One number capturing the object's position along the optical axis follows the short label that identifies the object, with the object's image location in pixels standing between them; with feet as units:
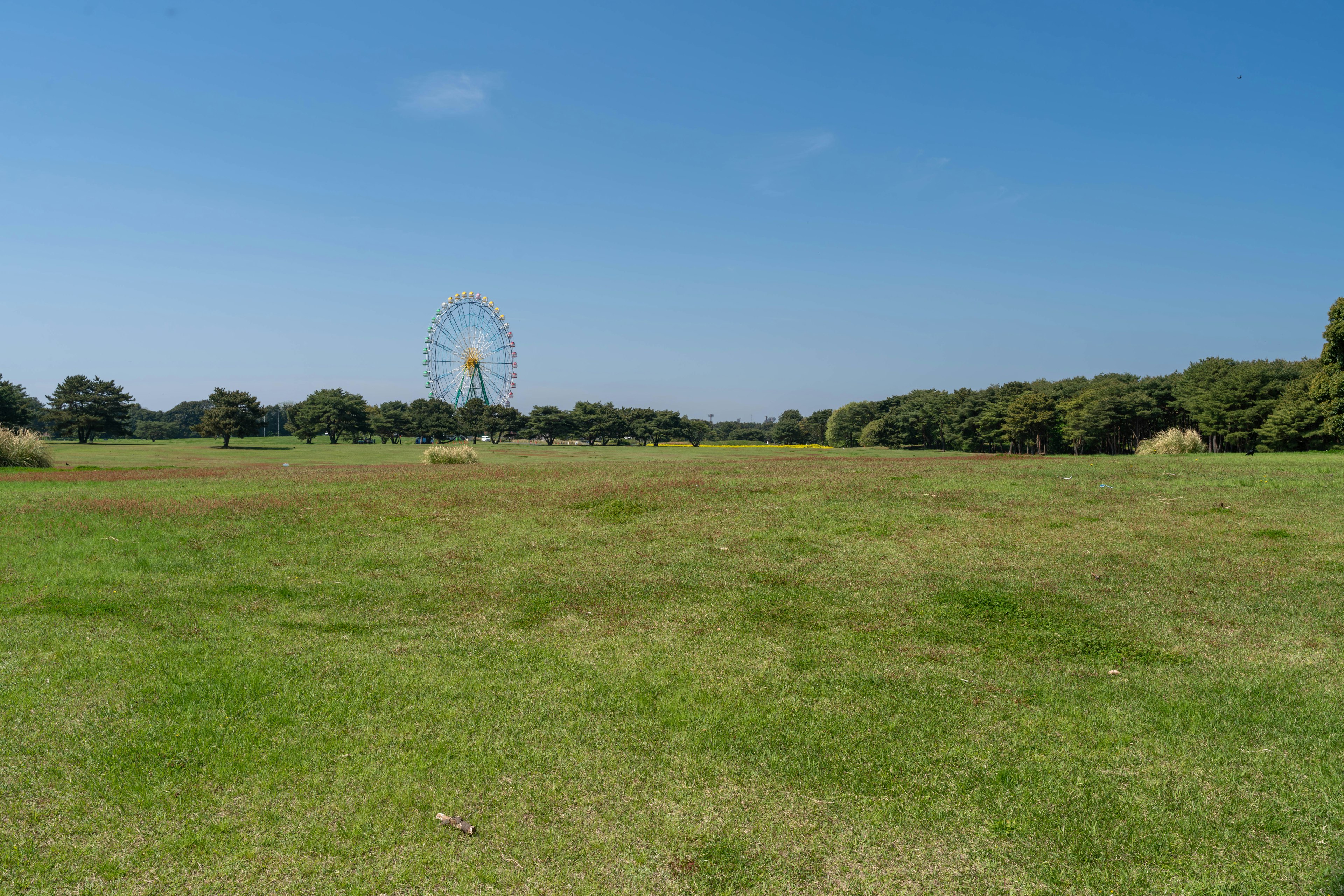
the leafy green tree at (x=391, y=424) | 383.86
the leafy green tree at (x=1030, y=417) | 305.73
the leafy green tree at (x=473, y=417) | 390.62
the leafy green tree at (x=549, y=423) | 394.11
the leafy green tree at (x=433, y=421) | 386.73
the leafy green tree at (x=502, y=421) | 392.47
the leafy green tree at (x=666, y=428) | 410.31
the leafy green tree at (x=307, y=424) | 357.61
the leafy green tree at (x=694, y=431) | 444.14
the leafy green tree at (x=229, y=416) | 293.43
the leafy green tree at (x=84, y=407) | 288.71
